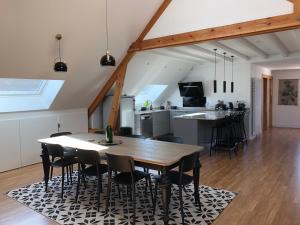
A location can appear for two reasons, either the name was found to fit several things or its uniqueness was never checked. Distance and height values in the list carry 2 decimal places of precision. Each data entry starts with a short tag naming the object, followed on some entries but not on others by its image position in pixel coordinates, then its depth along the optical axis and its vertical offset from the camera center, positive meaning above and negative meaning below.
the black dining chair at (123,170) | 2.92 -0.87
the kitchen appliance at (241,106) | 7.67 -0.22
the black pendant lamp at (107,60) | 3.76 +0.61
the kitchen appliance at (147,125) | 7.69 -0.76
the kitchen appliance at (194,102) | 8.73 -0.09
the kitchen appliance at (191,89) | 8.70 +0.36
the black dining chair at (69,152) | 3.72 -0.76
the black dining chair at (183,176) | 2.89 -0.95
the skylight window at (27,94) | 5.14 +0.18
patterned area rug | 3.05 -1.42
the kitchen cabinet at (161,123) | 8.31 -0.78
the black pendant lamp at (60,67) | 3.99 +0.55
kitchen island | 6.05 -0.67
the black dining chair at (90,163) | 3.27 -0.83
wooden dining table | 2.80 -0.66
